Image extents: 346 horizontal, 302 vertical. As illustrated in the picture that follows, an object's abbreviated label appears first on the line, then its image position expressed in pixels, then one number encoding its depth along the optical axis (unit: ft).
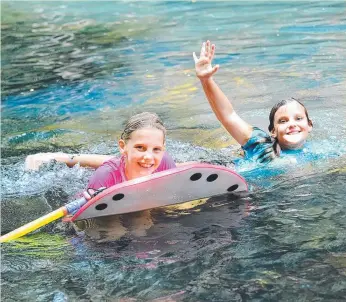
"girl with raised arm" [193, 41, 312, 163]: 15.49
